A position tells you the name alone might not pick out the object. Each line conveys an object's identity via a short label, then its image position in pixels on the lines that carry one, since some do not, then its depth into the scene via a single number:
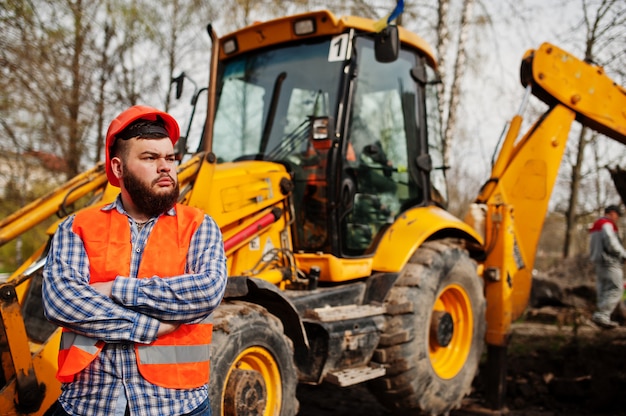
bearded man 1.87
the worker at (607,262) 7.96
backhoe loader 3.46
